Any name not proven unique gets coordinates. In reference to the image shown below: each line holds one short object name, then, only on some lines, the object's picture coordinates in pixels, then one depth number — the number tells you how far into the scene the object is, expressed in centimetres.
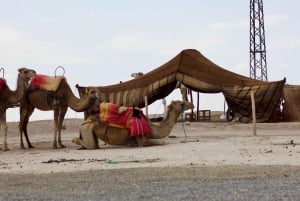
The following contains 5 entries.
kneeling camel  2092
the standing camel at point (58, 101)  2259
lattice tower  5359
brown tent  3142
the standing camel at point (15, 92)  2286
